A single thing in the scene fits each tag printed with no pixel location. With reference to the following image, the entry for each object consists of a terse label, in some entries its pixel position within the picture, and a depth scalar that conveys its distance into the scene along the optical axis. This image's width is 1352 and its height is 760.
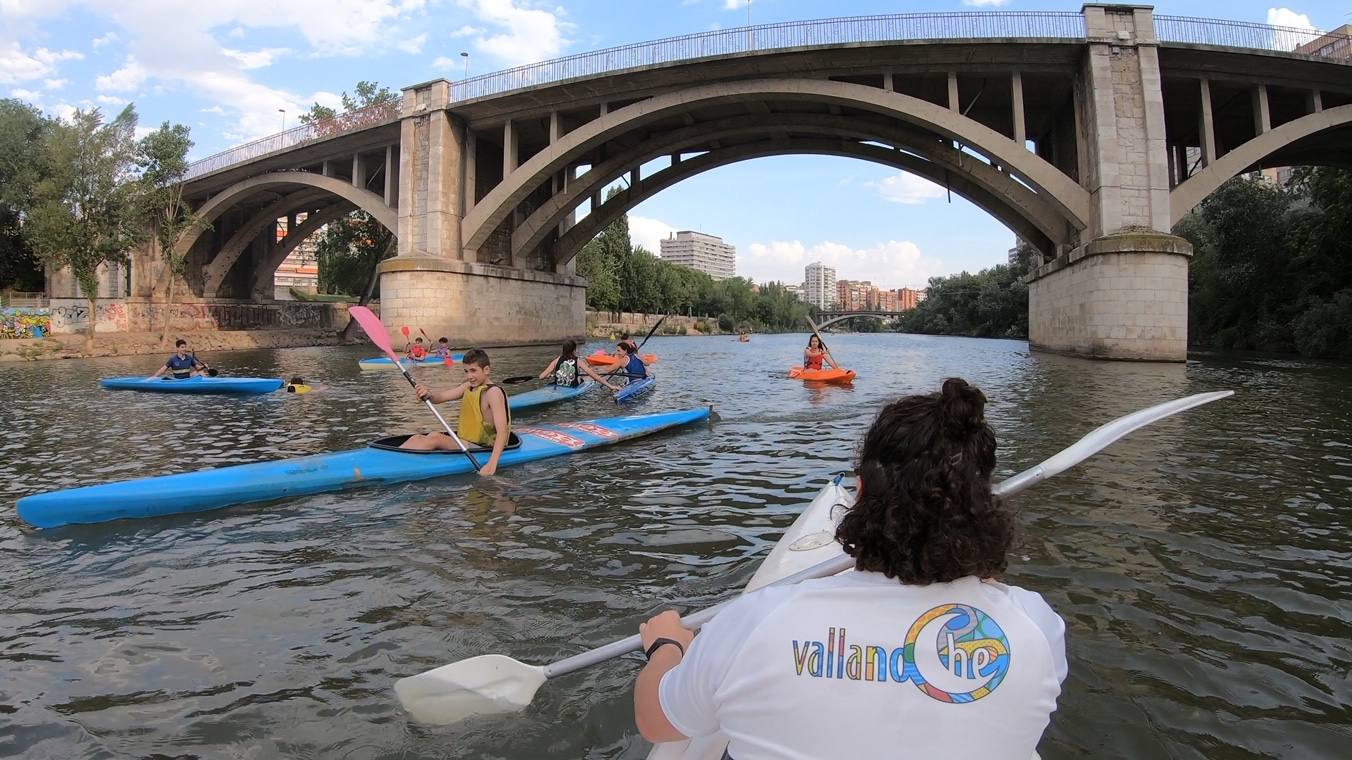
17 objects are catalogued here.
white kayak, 3.17
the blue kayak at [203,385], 13.10
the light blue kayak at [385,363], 18.71
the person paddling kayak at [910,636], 1.24
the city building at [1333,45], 21.95
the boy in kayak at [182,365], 13.86
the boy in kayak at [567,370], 12.70
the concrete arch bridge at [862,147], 21.12
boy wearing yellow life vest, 6.47
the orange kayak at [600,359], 17.31
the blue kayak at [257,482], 4.90
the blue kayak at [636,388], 12.10
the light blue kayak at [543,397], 10.91
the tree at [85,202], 25.22
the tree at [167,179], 28.89
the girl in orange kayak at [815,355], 15.53
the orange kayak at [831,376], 14.58
